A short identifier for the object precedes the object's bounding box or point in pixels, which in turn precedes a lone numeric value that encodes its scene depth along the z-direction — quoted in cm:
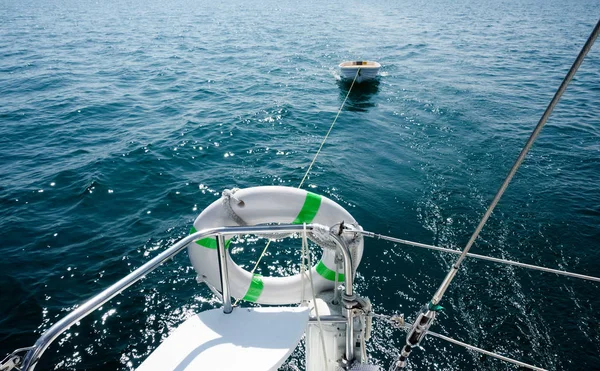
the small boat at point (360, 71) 1662
